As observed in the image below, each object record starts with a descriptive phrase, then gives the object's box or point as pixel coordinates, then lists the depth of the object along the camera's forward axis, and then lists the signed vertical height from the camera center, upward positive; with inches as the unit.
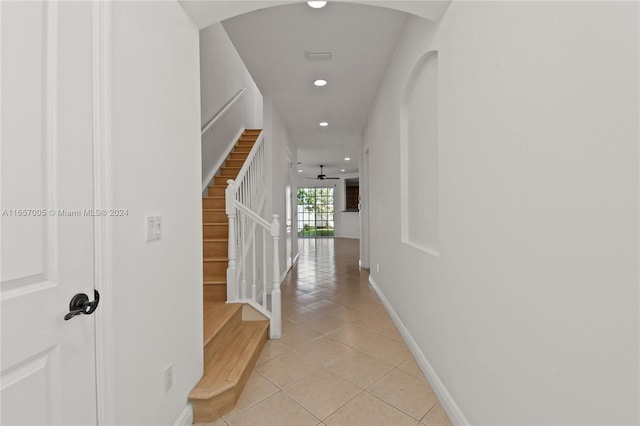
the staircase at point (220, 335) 65.1 -40.4
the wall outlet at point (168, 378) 54.7 -32.4
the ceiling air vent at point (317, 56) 113.4 +62.0
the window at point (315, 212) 519.3 -3.4
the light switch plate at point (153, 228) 49.9 -2.9
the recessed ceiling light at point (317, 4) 83.0 +60.4
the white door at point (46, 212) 29.5 +0.0
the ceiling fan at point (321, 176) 436.0 +53.6
